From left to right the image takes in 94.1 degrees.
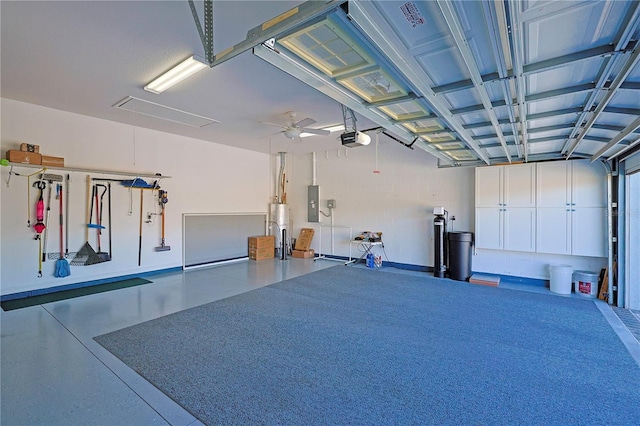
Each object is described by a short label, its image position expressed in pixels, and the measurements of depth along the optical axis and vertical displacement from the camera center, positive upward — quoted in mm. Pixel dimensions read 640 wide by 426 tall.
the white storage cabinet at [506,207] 5441 +158
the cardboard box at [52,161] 4672 +840
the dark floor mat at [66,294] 4309 -1301
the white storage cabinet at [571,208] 4945 +134
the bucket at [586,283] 4902 -1120
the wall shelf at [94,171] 4535 +762
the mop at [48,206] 4828 +117
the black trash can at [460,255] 5879 -789
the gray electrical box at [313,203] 8562 +340
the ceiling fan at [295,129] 4816 +1401
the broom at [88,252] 5211 -679
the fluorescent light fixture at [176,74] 3292 +1682
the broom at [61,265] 4950 -864
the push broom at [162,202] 6309 +258
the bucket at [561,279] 5031 -1078
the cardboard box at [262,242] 8055 -746
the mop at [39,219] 4719 -86
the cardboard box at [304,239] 8659 -722
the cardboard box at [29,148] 4488 +1009
